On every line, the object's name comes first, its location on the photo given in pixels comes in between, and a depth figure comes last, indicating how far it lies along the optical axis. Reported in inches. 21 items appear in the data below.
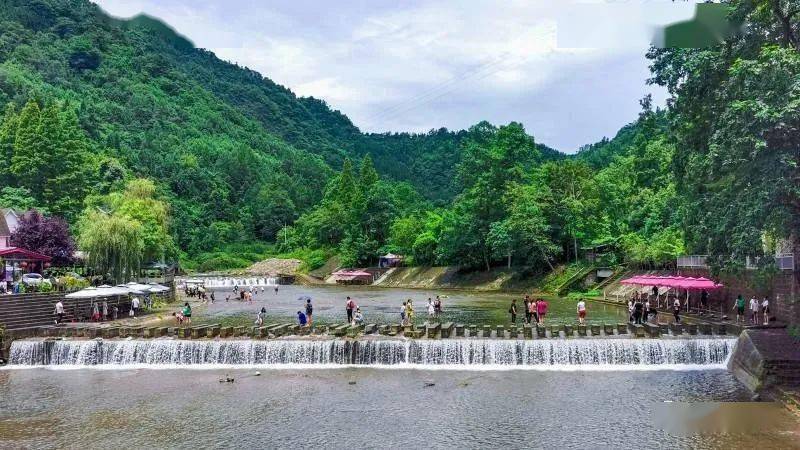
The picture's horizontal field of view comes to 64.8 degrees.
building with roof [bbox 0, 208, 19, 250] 2025.1
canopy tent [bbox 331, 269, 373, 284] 3289.9
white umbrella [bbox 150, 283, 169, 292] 1701.3
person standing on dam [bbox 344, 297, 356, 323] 1374.3
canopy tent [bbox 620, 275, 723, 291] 1281.3
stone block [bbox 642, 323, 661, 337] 1082.8
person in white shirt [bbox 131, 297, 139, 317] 1648.5
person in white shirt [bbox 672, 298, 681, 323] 1284.4
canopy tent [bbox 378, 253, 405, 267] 3659.0
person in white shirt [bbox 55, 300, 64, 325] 1382.9
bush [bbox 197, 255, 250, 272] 4456.2
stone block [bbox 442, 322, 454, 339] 1131.3
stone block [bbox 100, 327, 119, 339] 1195.3
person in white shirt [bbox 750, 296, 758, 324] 1125.1
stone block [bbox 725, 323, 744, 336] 1077.0
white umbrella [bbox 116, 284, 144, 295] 1547.7
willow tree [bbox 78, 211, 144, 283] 1854.1
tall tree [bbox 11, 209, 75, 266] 1945.1
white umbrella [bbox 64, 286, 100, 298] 1417.3
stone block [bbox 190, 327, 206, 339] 1167.5
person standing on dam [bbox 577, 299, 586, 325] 1305.1
